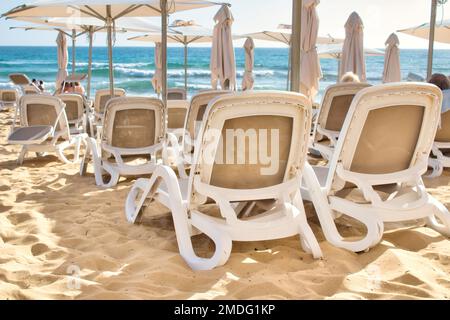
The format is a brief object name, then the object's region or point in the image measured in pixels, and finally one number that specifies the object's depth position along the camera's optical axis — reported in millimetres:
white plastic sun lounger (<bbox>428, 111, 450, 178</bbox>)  5020
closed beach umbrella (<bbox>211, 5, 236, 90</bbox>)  8227
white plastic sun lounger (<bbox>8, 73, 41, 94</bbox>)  14639
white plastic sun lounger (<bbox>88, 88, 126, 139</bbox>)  8203
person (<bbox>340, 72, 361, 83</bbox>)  5781
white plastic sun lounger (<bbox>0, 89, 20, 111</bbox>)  13211
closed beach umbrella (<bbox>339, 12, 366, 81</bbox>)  7891
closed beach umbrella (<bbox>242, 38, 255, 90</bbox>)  12500
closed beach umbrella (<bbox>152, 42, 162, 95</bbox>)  12006
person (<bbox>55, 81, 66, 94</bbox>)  10841
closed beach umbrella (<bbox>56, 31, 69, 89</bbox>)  12898
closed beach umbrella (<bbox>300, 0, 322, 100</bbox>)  6957
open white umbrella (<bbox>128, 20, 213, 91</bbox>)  11027
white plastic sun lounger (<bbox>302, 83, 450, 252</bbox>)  2773
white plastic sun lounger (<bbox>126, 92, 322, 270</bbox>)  2527
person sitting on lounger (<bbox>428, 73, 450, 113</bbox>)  5125
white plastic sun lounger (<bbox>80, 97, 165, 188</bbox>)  4777
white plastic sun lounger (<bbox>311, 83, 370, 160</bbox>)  5009
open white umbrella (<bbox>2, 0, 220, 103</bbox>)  6316
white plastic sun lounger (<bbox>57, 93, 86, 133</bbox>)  6962
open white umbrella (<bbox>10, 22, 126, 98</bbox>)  9486
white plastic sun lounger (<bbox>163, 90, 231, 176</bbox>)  4672
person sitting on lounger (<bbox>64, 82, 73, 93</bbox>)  10667
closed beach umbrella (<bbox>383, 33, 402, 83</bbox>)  9531
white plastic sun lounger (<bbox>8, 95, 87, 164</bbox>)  5863
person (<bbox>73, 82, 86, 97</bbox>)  10414
